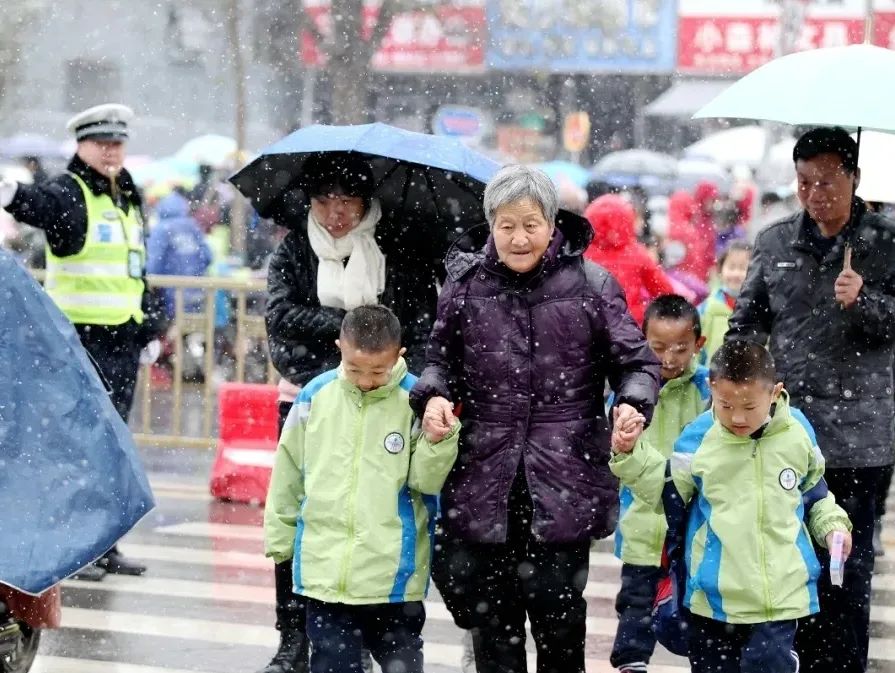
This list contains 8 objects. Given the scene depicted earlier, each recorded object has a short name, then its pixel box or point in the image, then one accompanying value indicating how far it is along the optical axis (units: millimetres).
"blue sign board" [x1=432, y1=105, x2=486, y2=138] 34469
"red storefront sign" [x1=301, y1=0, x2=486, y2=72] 33562
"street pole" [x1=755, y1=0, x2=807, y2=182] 22438
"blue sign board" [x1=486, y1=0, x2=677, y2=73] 33594
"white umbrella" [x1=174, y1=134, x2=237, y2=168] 25984
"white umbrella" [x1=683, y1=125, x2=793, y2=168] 26516
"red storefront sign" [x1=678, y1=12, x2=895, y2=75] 34125
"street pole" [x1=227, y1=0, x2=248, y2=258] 23422
